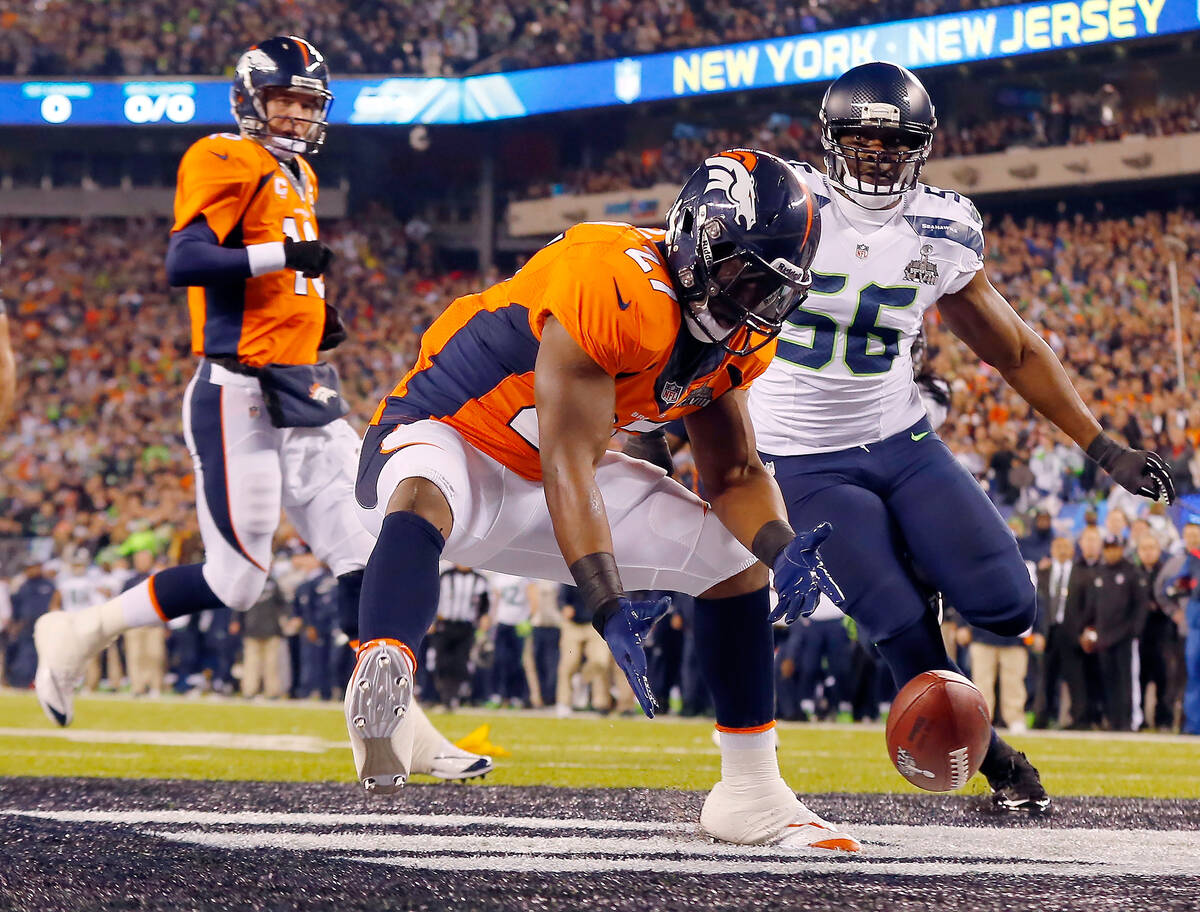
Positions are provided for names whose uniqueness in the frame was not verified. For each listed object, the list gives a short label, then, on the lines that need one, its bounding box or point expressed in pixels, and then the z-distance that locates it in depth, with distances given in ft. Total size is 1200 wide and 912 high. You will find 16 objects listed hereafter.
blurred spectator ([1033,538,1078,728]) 61.16
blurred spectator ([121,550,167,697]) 81.20
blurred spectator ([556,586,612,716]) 69.67
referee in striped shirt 72.69
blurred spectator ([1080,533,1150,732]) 59.00
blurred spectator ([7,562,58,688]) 84.94
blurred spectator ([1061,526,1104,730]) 60.08
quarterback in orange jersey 29.37
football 19.90
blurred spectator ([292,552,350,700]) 78.48
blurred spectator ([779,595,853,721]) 64.64
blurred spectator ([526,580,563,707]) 72.84
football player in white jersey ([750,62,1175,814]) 23.20
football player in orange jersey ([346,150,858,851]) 17.43
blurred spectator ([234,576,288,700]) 78.74
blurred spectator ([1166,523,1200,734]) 56.63
